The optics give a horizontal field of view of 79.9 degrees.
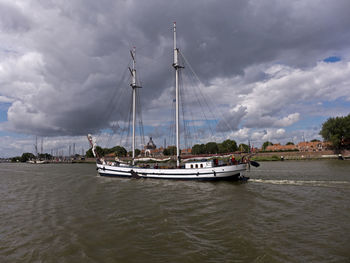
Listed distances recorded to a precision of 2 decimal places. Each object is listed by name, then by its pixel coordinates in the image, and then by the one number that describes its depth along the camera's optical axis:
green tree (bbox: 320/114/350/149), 93.25
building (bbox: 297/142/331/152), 136.82
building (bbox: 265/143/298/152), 146.00
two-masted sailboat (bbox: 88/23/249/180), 32.93
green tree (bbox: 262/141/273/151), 194.59
